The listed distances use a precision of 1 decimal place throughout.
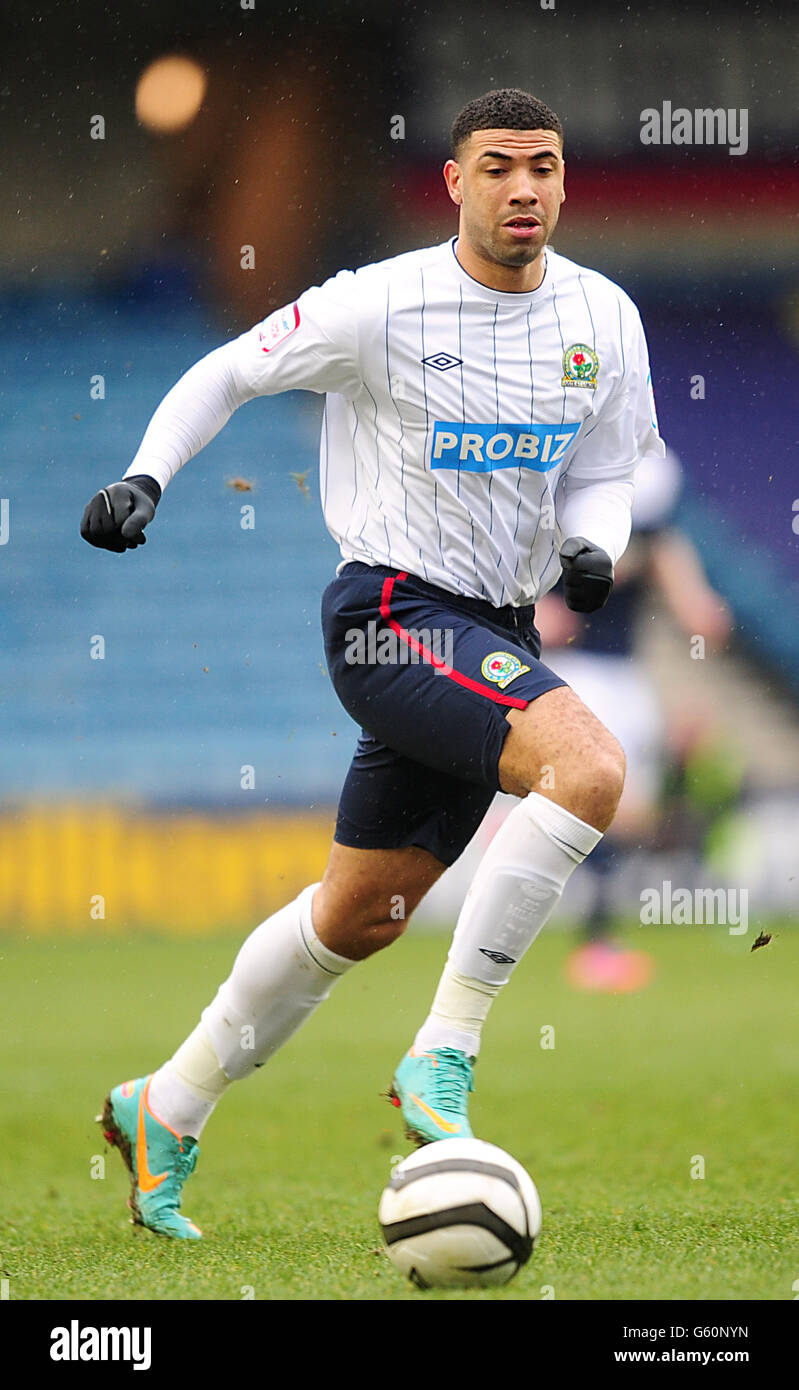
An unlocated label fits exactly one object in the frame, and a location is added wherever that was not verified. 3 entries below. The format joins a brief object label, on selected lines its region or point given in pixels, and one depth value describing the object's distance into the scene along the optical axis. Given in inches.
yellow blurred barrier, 637.9
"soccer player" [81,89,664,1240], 210.4
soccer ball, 183.6
